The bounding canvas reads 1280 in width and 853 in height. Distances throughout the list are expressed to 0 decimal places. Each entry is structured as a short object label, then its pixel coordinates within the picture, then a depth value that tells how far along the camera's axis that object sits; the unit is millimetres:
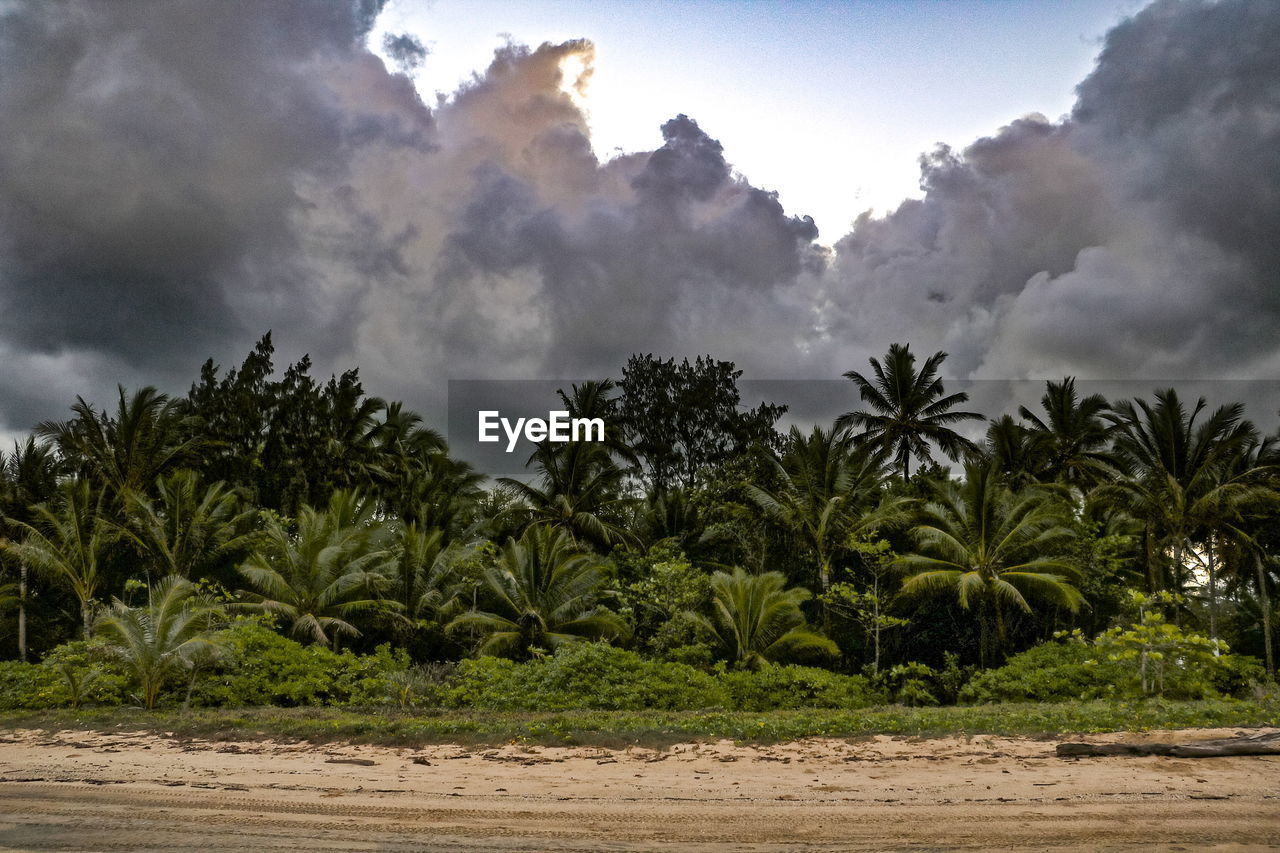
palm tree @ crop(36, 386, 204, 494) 24812
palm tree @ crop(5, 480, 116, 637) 22469
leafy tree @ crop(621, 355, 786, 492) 33094
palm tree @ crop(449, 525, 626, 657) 21156
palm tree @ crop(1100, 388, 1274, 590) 21781
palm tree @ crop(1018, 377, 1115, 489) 28109
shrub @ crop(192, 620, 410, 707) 15594
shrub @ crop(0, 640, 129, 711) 14586
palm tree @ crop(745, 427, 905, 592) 24125
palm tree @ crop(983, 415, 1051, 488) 28031
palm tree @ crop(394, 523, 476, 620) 23141
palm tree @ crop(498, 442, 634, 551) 26734
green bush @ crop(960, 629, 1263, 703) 15234
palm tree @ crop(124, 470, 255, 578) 23156
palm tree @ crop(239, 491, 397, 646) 20859
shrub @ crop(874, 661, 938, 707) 19594
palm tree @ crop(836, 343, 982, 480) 28016
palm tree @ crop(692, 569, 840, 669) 20672
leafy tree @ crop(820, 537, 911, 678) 22141
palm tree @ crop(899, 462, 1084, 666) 21125
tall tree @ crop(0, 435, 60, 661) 26688
